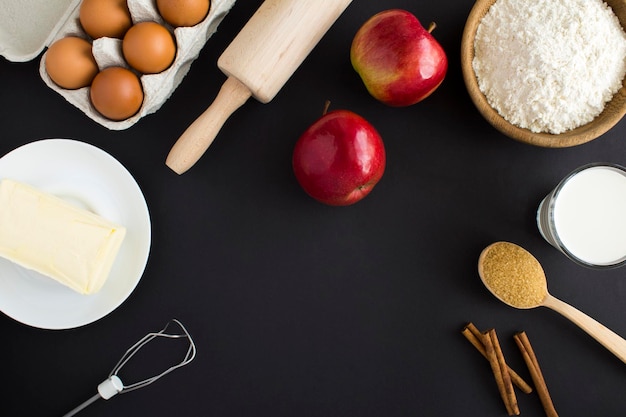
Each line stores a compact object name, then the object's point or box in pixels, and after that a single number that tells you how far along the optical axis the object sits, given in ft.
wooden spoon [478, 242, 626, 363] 2.52
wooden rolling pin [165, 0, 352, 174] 2.32
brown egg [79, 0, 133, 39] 2.25
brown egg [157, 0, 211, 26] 2.23
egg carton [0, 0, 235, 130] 2.28
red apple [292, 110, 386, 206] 2.30
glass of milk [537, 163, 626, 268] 2.42
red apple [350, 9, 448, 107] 2.31
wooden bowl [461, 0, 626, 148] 2.28
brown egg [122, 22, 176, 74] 2.22
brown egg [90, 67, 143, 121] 2.23
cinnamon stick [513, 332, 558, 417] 2.57
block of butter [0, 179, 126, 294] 2.27
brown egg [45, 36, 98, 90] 2.25
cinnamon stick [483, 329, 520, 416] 2.56
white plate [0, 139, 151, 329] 2.42
